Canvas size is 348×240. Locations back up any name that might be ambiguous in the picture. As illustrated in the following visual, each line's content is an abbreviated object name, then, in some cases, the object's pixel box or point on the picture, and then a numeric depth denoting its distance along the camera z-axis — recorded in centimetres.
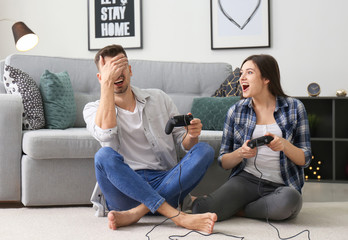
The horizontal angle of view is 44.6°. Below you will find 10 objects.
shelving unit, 371
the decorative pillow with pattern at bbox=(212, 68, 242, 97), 296
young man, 186
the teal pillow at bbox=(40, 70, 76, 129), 272
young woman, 199
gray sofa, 233
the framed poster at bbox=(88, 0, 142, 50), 427
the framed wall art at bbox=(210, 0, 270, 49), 400
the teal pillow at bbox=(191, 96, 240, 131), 281
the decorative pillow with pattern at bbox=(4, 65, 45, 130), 262
